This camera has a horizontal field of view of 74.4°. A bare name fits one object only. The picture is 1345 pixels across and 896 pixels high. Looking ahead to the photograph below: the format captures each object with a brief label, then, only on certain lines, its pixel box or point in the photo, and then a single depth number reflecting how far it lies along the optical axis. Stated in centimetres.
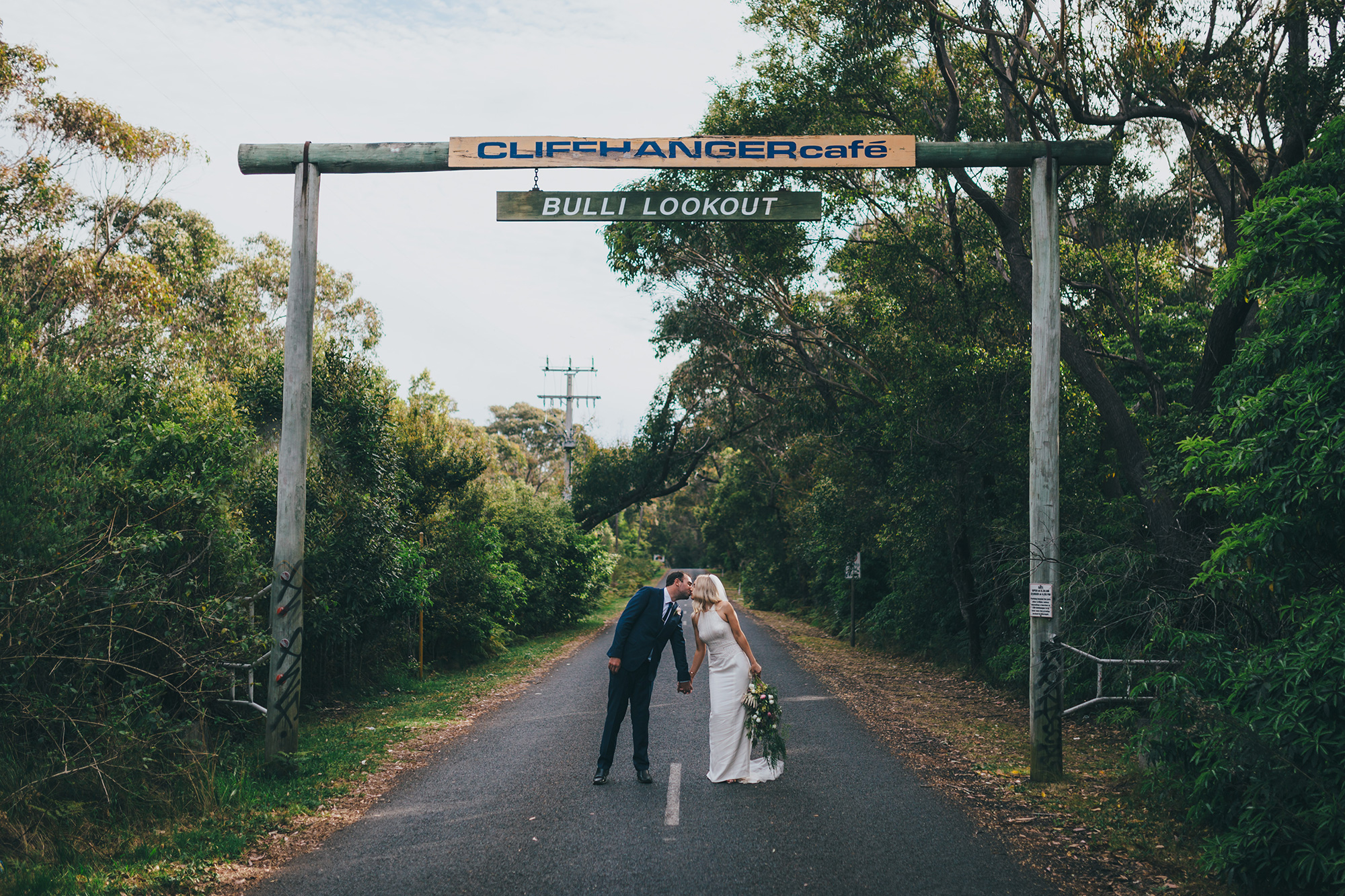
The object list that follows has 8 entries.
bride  773
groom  771
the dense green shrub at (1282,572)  503
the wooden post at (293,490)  834
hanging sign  820
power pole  4262
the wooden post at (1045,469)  816
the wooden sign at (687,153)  831
